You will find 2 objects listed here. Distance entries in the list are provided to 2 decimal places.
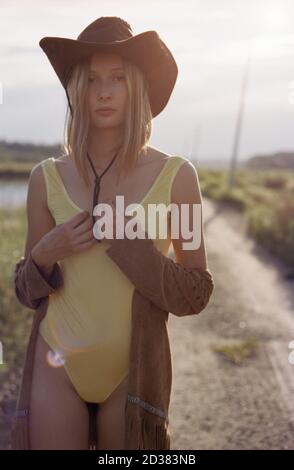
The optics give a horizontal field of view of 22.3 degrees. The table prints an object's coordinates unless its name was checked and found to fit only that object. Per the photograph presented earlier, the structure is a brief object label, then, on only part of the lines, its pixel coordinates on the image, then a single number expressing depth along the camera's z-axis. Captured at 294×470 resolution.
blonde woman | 2.20
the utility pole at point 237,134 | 34.25
